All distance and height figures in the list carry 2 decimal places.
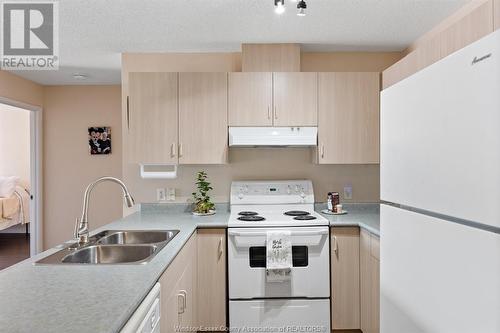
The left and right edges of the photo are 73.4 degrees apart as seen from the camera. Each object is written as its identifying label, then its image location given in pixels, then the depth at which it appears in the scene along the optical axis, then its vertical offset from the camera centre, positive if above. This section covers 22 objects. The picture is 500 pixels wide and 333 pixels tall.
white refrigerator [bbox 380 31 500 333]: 0.88 -0.10
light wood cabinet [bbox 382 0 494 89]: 0.94 +0.41
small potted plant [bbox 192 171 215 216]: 2.96 -0.32
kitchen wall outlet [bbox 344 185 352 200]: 3.19 -0.26
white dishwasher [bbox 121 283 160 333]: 1.04 -0.52
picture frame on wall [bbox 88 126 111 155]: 4.50 +0.35
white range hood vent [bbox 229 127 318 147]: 2.84 +0.24
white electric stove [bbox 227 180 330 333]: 2.55 -0.90
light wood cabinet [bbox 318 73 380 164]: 2.88 +0.41
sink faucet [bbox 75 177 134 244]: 1.76 -0.32
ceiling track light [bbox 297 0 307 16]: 1.76 +0.84
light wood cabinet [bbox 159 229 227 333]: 2.57 -0.87
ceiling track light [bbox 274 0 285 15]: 1.72 +0.83
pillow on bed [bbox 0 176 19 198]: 5.65 -0.36
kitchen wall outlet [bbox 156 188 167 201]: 3.19 -0.29
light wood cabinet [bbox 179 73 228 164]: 2.88 +0.43
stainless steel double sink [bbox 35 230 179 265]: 1.62 -0.46
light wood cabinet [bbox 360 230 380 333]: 2.29 -0.85
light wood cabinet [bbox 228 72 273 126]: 2.87 +0.55
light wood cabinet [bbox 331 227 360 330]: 2.60 -0.94
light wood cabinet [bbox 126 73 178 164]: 2.88 +0.41
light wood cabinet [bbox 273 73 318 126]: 2.88 +0.56
